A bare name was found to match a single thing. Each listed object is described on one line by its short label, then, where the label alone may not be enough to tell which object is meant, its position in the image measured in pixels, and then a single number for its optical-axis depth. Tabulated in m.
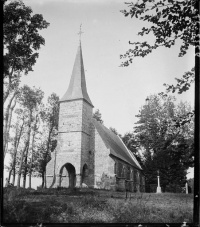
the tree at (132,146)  44.47
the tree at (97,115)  48.53
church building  28.36
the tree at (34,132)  29.80
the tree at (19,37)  7.27
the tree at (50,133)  36.90
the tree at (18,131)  27.17
